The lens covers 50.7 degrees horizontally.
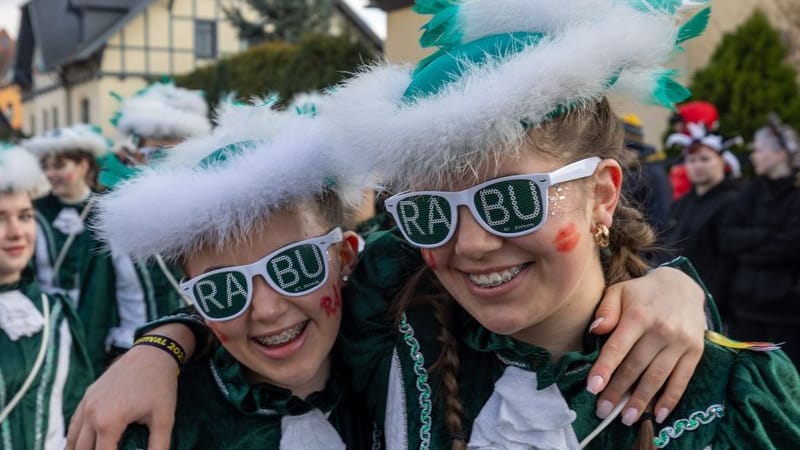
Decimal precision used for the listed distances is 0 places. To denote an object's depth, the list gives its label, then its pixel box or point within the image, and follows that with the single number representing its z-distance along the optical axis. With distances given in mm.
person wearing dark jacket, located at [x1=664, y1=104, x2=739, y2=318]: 5492
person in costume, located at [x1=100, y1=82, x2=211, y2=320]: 4664
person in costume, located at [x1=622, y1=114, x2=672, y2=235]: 4867
